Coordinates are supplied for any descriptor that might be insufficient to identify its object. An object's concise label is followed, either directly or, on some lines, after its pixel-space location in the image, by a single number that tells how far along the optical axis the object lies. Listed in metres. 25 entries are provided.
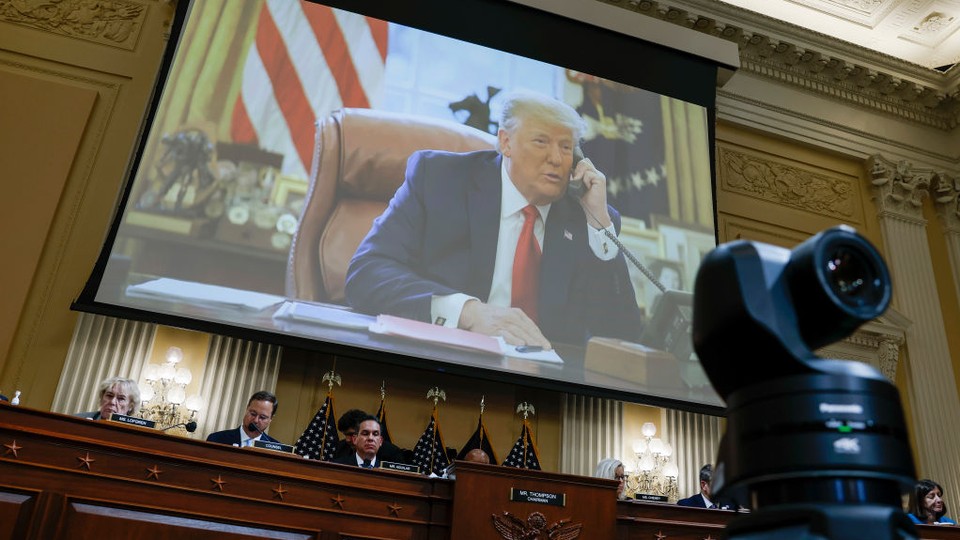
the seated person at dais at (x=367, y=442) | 4.76
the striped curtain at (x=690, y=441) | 7.20
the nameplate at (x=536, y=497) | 3.84
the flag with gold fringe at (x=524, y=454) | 6.54
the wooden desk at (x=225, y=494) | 3.33
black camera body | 0.69
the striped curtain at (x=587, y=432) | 6.90
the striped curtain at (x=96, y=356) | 5.87
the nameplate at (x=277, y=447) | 4.11
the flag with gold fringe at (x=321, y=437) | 5.93
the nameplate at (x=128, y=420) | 3.78
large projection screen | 5.93
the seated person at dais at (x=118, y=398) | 4.65
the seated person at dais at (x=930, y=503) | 5.48
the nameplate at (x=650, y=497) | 4.48
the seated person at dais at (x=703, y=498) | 5.72
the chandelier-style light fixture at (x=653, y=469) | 6.91
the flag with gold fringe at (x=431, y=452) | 6.27
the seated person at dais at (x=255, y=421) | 4.79
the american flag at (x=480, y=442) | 6.47
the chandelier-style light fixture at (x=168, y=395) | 5.75
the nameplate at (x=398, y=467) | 4.35
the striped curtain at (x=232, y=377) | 6.12
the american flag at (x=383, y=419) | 6.28
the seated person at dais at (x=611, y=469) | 5.91
